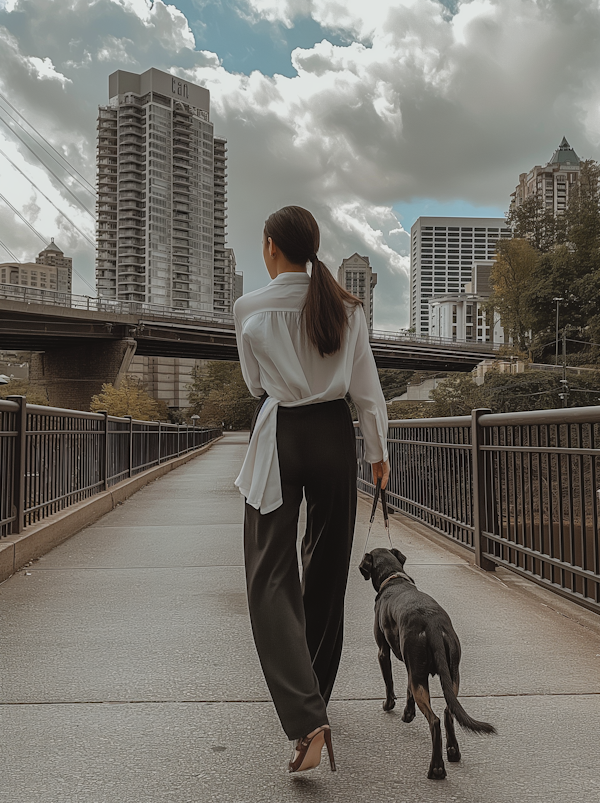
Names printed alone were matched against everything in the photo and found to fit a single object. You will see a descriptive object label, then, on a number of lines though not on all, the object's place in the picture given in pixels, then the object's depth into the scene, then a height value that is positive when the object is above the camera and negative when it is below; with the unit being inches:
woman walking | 104.7 -2.9
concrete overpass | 2144.4 +285.6
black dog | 100.4 -30.2
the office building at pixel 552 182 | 6432.1 +2070.8
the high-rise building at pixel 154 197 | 7165.4 +2190.9
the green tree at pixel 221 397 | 3946.9 +165.2
